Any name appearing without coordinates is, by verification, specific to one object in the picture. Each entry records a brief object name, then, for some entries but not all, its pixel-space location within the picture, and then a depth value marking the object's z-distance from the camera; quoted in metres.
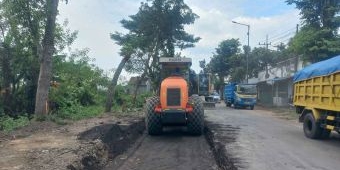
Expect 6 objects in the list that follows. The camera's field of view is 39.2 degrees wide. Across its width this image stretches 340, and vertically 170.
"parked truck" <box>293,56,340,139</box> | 15.79
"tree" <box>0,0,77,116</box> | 22.70
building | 49.24
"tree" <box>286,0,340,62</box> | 30.08
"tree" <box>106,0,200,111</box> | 40.84
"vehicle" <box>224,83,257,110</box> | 44.38
